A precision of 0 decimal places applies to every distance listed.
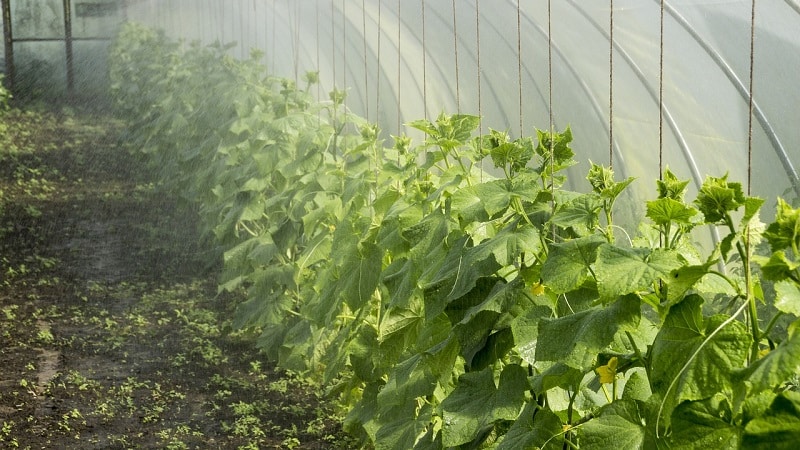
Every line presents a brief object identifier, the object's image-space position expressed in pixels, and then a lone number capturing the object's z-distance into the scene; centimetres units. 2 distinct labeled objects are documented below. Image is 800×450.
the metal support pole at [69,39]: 1574
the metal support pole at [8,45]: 1489
